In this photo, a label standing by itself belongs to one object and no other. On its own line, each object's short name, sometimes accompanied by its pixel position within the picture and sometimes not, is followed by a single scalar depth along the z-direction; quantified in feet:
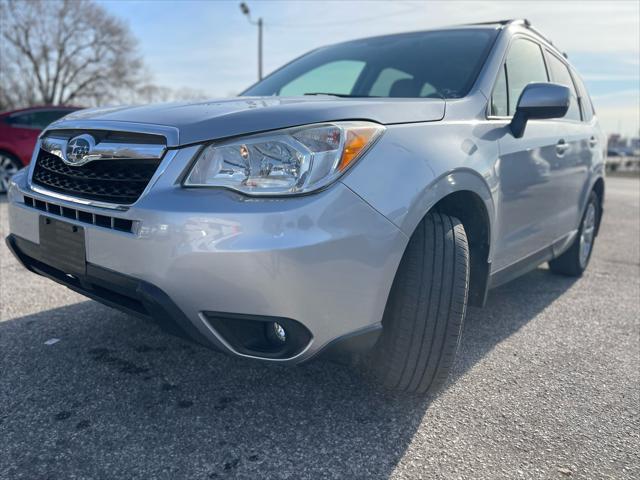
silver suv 5.20
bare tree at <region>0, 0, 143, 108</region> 107.96
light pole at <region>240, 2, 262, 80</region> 65.45
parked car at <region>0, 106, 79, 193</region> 25.90
